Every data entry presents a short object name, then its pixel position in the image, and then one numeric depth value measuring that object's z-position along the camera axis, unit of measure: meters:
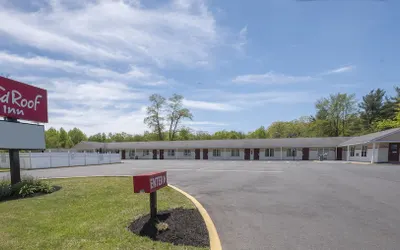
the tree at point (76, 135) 85.75
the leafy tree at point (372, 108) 52.06
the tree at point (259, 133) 77.75
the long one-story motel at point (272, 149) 28.41
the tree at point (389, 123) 43.41
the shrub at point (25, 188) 7.98
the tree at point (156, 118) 68.12
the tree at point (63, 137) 78.69
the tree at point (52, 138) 72.25
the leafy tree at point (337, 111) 55.97
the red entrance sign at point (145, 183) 4.71
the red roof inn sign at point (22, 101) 8.99
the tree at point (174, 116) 68.94
